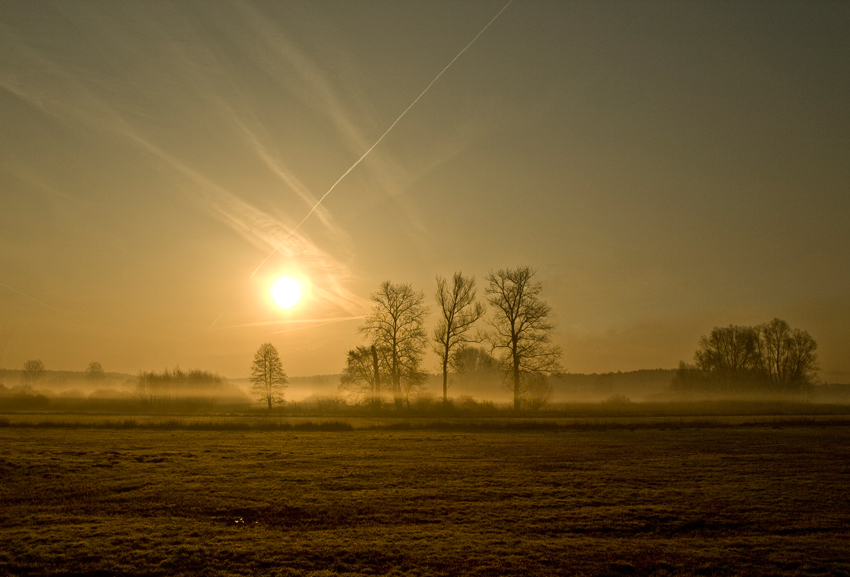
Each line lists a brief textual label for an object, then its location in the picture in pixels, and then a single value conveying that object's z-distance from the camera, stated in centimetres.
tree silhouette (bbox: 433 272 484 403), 5369
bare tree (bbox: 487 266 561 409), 5125
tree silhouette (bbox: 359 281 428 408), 5331
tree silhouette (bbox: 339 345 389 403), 5575
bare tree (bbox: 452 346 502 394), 11303
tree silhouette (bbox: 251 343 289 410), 7631
